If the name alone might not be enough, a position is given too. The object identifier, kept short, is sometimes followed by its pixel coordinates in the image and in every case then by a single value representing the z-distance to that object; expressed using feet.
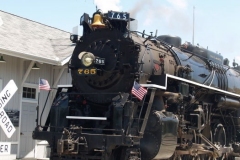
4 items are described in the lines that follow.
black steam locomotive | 56.44
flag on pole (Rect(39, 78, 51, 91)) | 64.34
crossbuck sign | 53.62
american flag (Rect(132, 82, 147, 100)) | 56.44
